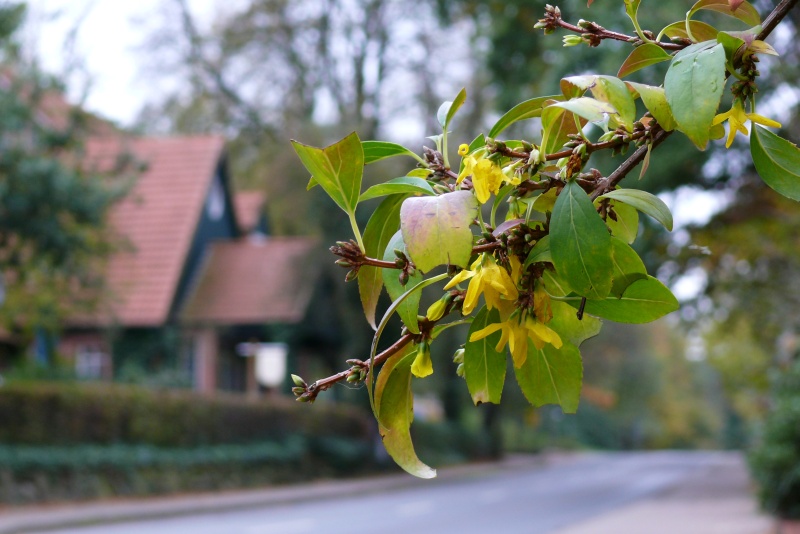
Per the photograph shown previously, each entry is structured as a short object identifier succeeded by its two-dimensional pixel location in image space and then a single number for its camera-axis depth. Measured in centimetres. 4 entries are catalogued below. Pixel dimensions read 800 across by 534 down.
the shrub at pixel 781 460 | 1027
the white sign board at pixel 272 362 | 2241
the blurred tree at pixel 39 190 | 1447
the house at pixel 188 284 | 2167
